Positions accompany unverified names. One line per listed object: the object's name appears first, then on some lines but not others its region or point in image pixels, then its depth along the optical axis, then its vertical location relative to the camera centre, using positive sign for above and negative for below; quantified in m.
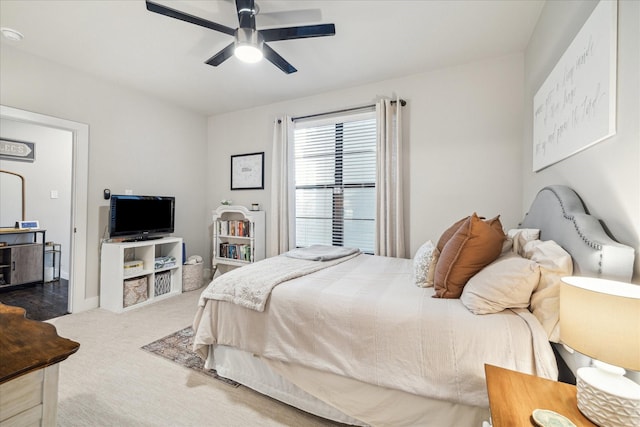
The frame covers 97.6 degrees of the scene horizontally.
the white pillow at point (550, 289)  1.24 -0.33
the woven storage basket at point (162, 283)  3.65 -0.94
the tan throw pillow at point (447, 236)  2.01 -0.15
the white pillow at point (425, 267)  1.82 -0.35
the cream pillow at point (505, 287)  1.32 -0.34
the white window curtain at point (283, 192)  3.83 +0.30
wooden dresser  0.73 -0.45
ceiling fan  1.89 +1.30
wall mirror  4.17 +0.19
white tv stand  3.18 -0.71
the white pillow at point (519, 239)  1.73 -0.15
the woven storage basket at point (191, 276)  3.94 -0.90
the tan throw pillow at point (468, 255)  1.57 -0.22
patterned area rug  2.05 -1.15
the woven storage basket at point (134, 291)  3.26 -0.94
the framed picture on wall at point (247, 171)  4.20 +0.65
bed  1.23 -0.61
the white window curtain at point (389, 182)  3.15 +0.38
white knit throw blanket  1.75 -0.46
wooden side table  0.83 -0.60
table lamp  0.73 -0.35
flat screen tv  3.23 -0.04
